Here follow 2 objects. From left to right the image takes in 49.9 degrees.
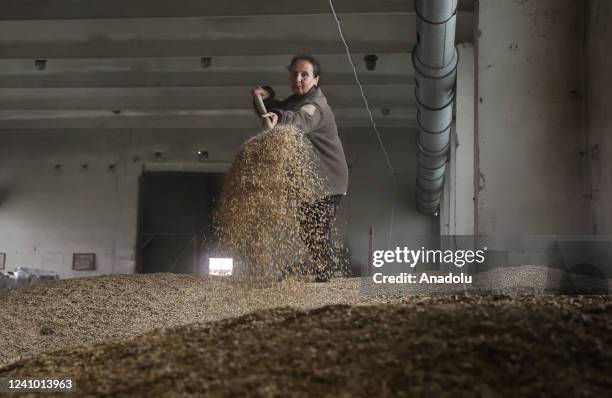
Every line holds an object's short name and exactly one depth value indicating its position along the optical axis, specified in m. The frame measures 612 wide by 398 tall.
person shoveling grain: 3.23
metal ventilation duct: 4.19
